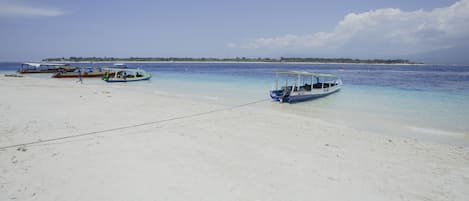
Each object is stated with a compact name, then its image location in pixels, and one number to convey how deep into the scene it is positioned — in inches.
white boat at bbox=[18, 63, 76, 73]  1418.7
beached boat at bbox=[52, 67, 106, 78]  1291.3
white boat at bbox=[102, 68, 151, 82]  1117.9
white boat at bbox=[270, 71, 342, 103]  600.4
